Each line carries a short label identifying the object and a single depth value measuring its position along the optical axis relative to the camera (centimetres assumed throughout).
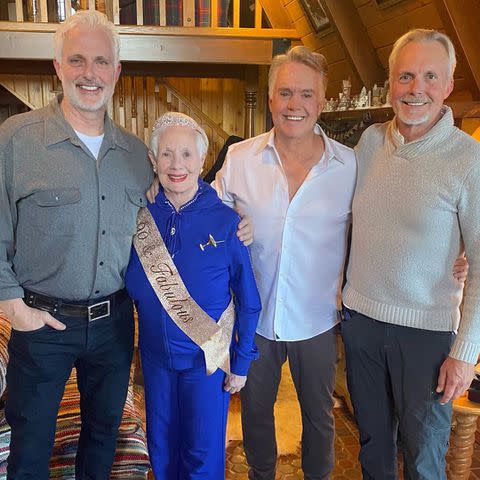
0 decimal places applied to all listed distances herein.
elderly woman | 151
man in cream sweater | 137
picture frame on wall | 354
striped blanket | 183
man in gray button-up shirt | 144
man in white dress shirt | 168
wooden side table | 177
